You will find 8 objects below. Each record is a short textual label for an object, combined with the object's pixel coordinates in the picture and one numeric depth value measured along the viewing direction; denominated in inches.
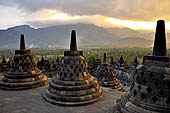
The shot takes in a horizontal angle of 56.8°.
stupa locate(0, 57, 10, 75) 944.9
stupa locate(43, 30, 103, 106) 383.6
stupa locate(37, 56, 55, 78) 897.0
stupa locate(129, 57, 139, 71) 995.0
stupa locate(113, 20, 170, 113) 205.9
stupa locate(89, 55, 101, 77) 1066.3
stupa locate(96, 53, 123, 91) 642.2
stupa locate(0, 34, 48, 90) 493.4
